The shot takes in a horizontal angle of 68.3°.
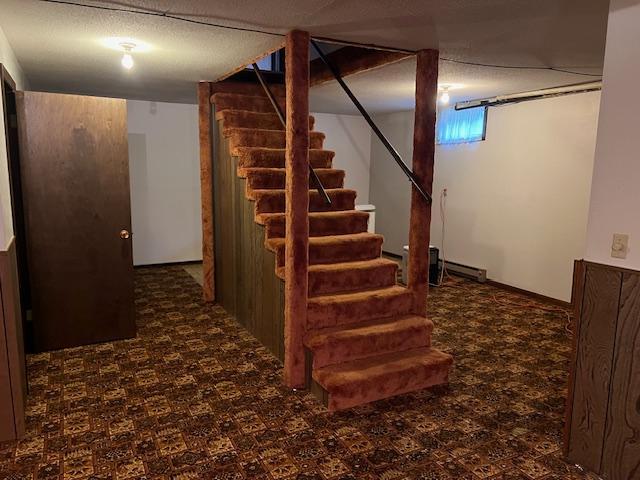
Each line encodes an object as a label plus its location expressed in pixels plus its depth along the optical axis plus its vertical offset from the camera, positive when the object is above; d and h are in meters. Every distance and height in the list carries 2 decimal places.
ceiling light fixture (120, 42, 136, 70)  3.20 +0.86
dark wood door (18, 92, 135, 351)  3.52 -0.33
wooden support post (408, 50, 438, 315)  3.29 +0.09
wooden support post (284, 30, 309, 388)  2.90 -0.17
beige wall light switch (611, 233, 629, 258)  2.09 -0.27
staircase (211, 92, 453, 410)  3.04 -0.83
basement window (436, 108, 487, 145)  5.87 +0.72
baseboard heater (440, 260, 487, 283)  5.93 -1.16
